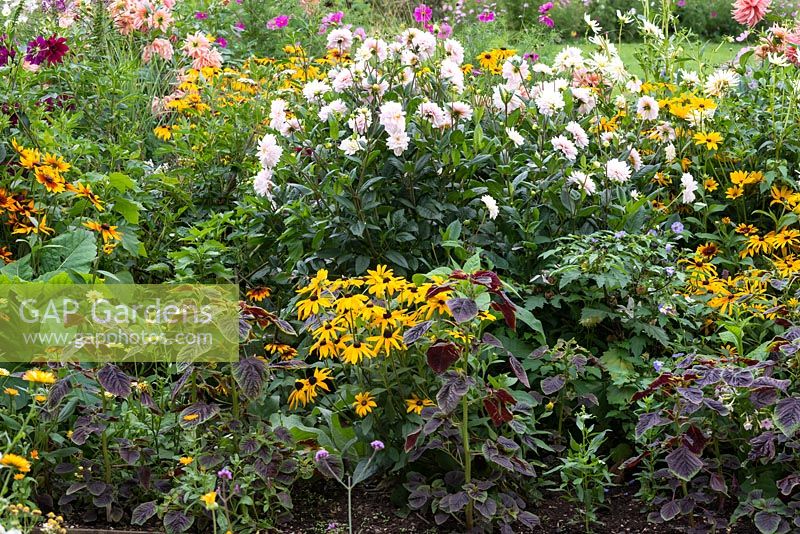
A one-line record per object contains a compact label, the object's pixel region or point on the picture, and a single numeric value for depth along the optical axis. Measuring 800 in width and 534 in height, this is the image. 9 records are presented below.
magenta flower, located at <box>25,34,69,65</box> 3.91
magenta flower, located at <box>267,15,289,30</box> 7.24
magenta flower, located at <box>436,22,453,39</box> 8.07
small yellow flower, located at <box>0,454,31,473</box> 1.96
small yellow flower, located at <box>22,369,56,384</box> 2.38
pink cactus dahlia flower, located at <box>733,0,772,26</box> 4.41
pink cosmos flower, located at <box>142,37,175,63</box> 4.93
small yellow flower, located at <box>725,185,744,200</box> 3.84
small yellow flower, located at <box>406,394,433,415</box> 2.64
